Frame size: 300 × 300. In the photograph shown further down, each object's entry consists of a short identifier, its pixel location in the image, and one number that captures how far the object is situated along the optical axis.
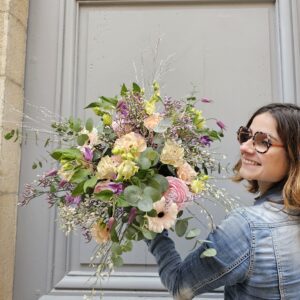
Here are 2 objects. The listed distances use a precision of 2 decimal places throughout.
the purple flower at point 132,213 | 0.92
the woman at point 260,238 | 0.97
